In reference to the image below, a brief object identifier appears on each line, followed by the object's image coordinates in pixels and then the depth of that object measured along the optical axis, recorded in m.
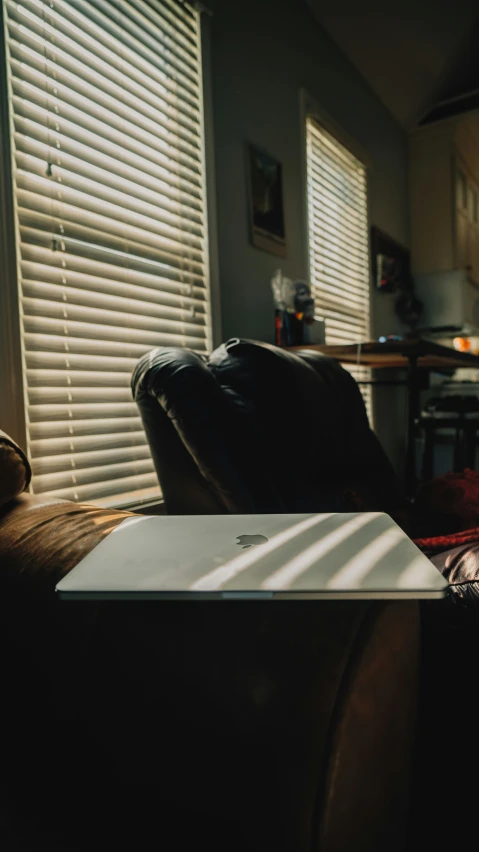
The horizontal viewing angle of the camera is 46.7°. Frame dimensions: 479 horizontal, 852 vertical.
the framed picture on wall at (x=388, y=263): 4.21
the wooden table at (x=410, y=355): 2.23
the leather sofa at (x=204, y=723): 0.49
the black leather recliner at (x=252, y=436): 1.17
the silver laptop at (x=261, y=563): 0.44
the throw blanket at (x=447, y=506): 1.32
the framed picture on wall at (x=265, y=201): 2.63
